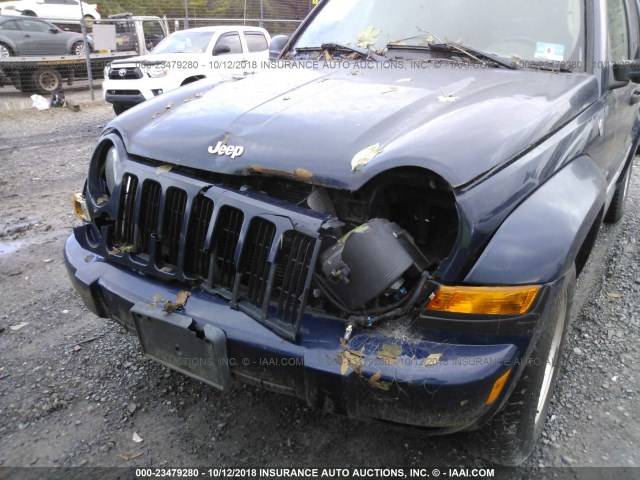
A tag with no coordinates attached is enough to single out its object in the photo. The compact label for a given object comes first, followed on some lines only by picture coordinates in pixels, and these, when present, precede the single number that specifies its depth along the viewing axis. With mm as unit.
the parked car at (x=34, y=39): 14070
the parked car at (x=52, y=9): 18734
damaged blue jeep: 1736
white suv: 10484
